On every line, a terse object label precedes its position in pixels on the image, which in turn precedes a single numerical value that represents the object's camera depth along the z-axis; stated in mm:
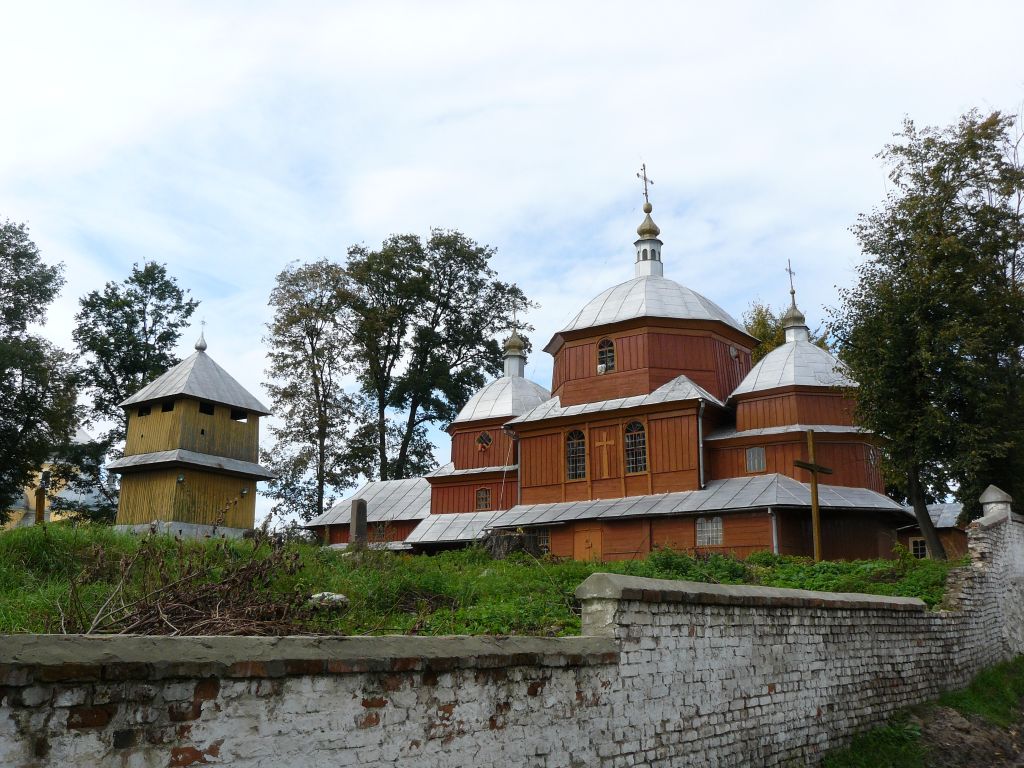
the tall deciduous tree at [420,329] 38688
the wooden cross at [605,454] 25891
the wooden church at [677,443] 23250
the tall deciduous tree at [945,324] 18625
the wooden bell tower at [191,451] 27828
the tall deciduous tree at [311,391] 37188
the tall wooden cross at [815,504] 19005
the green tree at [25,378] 29766
